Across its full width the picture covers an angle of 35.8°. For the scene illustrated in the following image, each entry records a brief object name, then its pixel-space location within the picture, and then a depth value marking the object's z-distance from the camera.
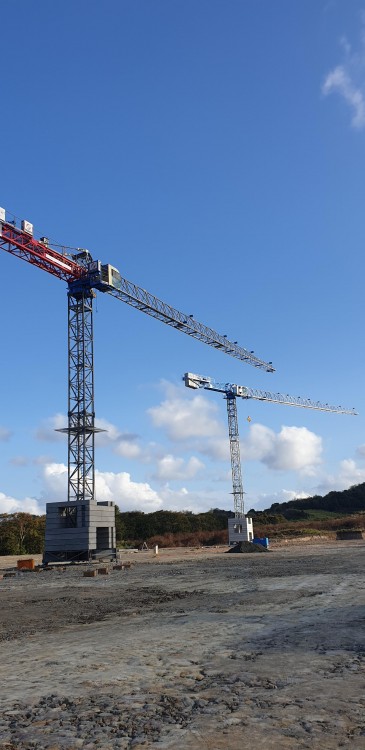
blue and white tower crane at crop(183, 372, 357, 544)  97.23
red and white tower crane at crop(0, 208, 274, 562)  41.75
